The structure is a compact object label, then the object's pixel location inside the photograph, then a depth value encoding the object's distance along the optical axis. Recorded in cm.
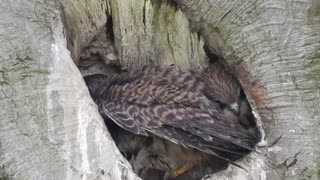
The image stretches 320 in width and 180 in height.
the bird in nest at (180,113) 268
